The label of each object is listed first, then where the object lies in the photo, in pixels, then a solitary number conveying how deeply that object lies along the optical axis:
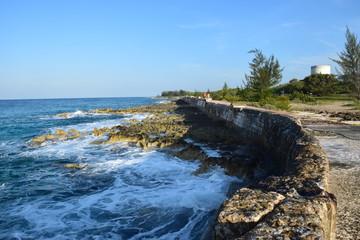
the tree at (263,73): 24.48
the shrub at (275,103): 16.21
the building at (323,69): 43.25
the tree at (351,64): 21.77
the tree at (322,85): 32.62
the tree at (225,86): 44.05
